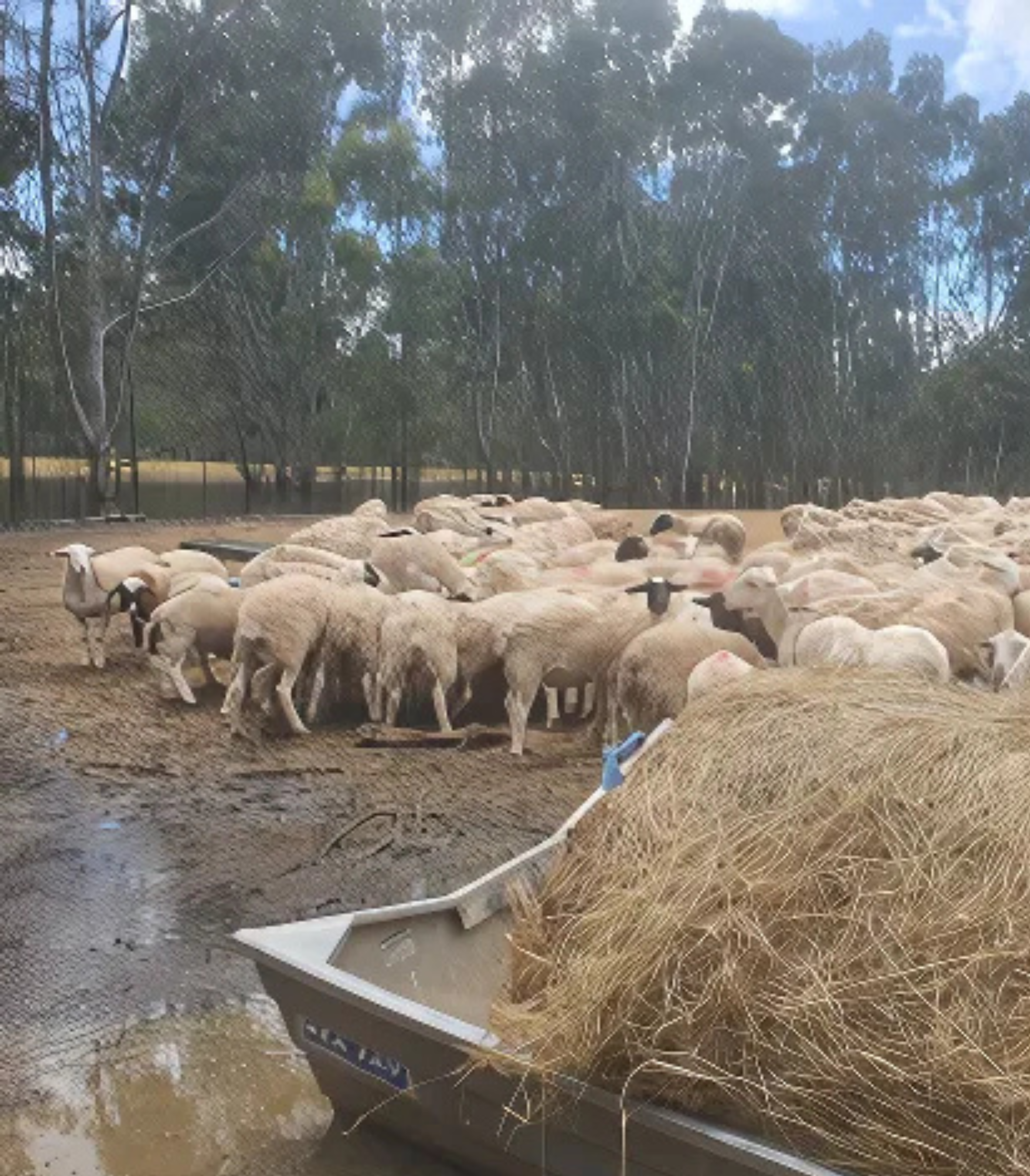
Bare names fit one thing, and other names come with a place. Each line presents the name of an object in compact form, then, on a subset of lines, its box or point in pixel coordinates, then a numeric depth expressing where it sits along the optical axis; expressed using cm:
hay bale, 256
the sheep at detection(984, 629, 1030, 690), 684
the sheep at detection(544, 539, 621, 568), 1292
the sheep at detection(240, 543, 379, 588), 1012
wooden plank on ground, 805
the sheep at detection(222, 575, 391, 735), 832
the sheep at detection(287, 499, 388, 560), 1309
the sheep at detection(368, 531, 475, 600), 1126
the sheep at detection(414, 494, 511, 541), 1572
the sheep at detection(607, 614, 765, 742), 735
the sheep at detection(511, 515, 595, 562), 1440
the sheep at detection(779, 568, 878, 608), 896
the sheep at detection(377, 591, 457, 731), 832
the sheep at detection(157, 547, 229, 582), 1179
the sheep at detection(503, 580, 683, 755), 809
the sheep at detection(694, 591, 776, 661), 859
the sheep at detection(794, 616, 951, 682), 652
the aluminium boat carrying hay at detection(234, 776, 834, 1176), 276
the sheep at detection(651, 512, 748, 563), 1520
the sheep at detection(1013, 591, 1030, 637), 923
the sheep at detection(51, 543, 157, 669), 1063
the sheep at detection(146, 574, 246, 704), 927
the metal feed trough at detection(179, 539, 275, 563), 1722
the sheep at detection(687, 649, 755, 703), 605
